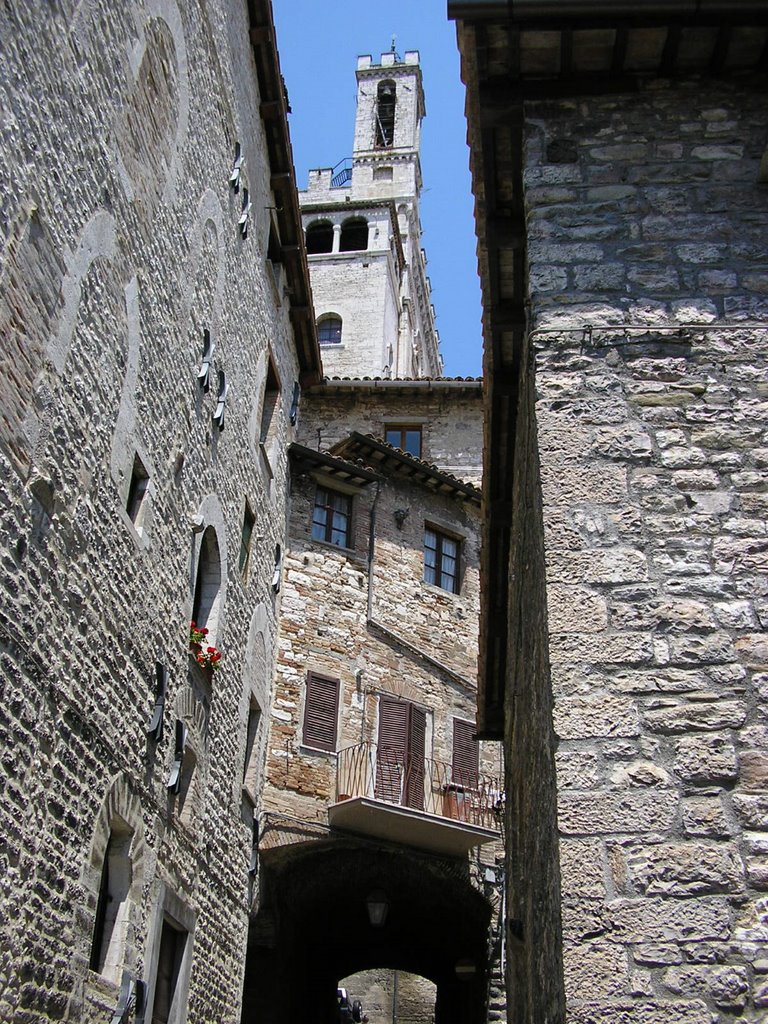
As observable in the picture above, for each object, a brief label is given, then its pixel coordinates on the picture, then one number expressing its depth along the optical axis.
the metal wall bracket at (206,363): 11.90
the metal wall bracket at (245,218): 14.19
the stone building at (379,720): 16.22
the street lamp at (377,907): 16.33
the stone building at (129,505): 7.21
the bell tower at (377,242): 38.38
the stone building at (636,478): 4.24
